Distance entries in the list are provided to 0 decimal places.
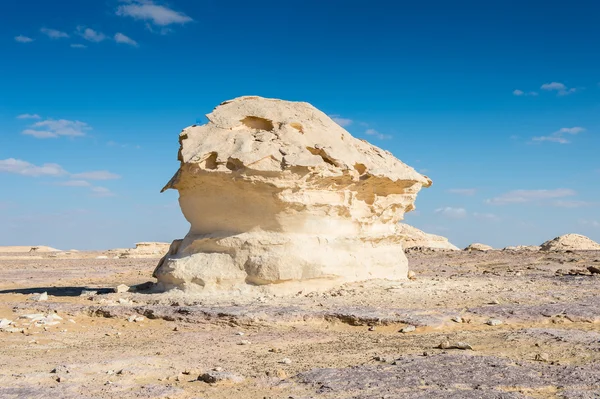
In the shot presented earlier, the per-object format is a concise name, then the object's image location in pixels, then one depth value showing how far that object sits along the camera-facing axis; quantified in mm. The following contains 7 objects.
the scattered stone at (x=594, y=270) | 13125
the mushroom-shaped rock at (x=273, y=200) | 10000
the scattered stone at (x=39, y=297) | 10977
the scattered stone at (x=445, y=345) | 6270
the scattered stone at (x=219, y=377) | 5275
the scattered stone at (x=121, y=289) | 11133
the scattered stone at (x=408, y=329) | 7379
